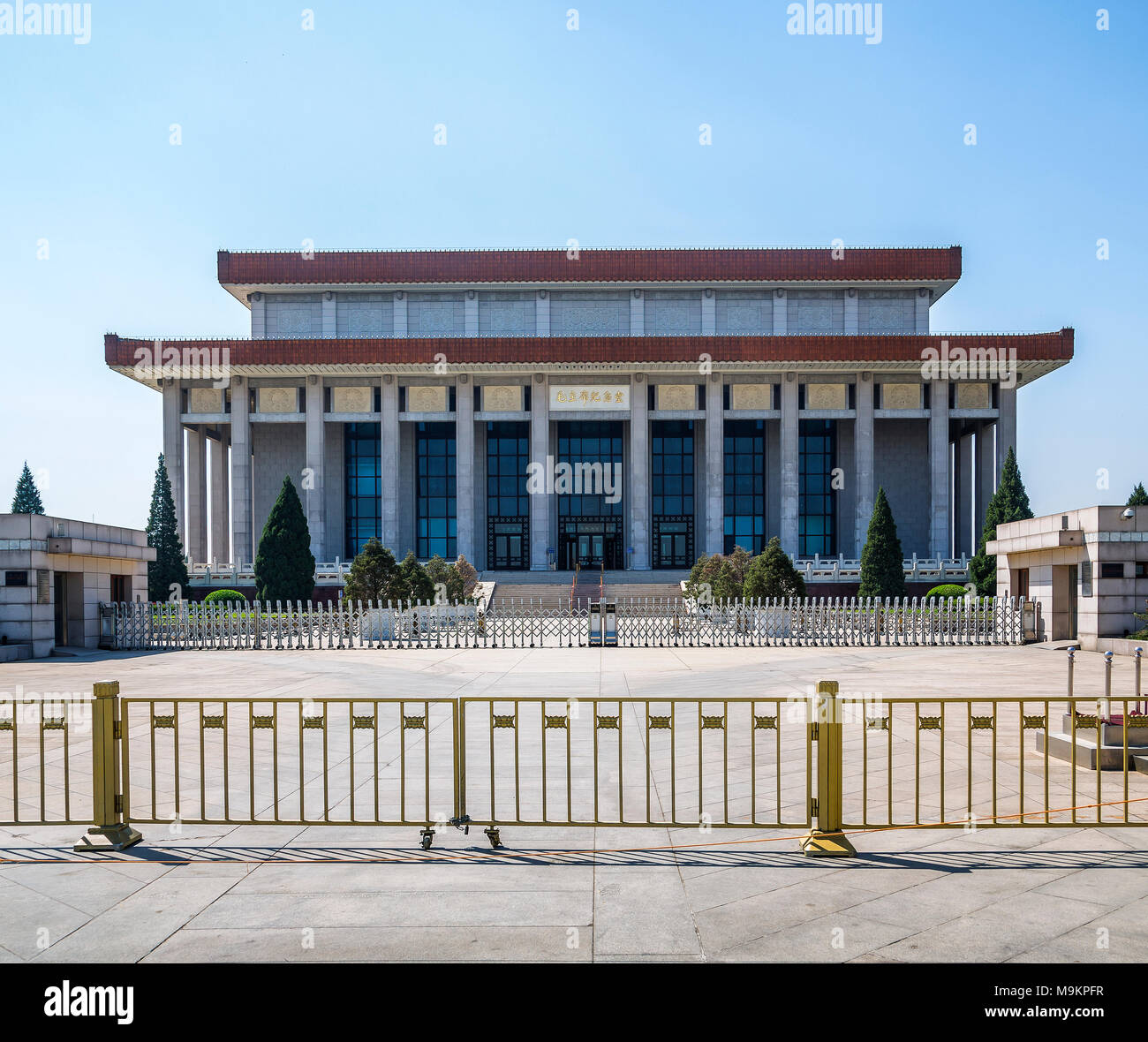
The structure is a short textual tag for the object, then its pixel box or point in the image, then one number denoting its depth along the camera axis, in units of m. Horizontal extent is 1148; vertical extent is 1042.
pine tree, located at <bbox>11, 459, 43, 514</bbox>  72.06
